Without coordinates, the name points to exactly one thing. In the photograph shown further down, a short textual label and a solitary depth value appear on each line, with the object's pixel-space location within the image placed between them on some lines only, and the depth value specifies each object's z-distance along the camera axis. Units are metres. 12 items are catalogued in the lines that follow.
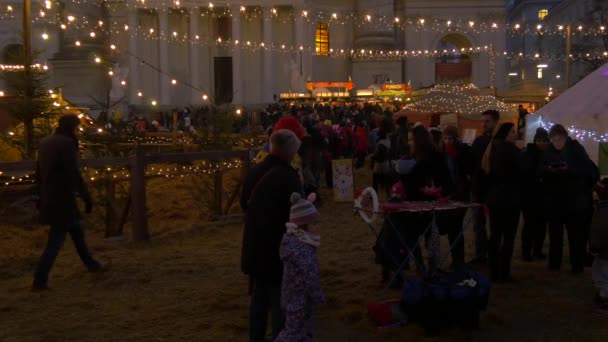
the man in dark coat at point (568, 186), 7.60
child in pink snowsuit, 4.48
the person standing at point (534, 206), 7.99
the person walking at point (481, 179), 7.52
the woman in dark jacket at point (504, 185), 7.14
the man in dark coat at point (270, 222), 4.69
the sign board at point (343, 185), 14.03
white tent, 10.55
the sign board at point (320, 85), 36.07
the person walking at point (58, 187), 7.14
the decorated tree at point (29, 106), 11.95
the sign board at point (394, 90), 33.81
